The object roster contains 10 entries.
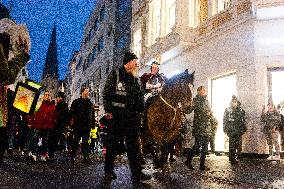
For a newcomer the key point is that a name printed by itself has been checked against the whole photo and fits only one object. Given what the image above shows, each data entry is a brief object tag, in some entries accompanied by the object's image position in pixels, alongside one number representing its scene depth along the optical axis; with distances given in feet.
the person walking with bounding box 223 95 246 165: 39.01
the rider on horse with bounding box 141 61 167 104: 22.13
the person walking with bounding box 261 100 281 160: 41.27
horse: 19.90
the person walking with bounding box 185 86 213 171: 25.93
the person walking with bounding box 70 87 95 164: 30.32
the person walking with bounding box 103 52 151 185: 18.57
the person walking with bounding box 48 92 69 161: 32.21
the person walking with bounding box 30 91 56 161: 32.27
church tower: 373.77
